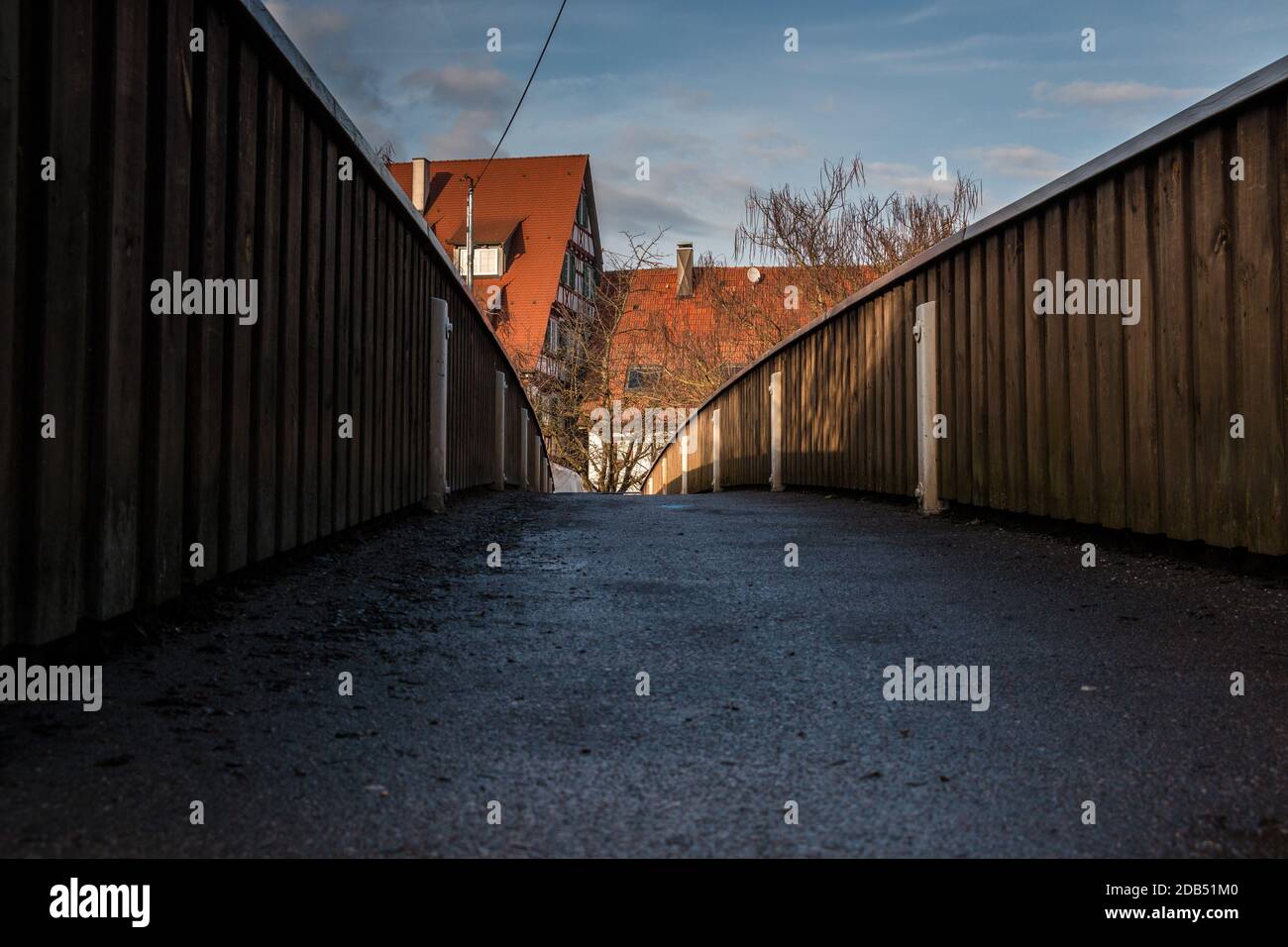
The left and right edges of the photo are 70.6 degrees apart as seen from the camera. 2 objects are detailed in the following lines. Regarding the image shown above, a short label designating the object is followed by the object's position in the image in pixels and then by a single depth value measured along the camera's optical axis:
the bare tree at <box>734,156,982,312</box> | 18.72
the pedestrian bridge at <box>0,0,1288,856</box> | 1.88
